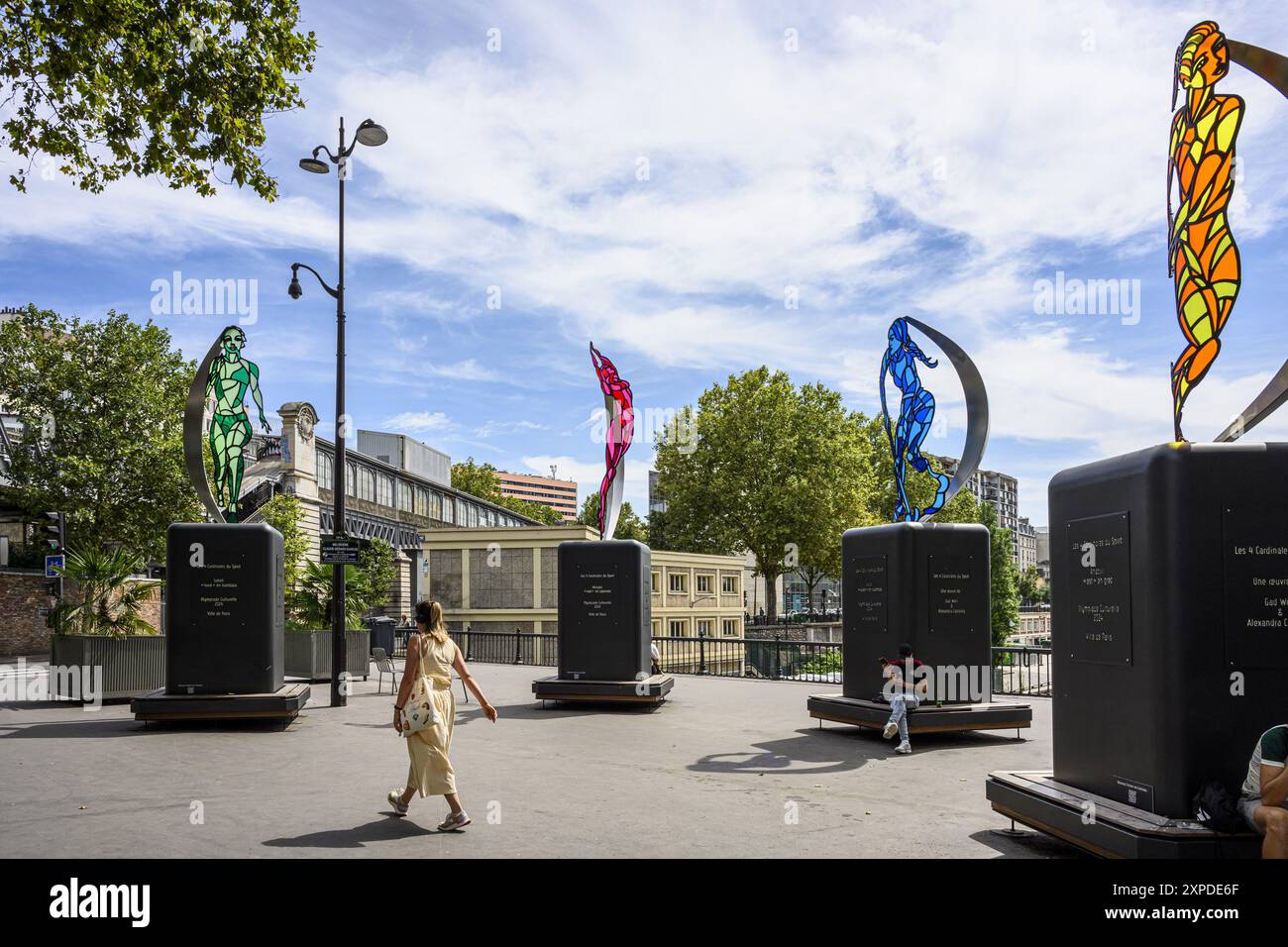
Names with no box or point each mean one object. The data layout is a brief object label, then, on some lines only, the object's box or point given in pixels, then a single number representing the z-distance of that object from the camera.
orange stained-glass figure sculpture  7.21
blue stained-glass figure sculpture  15.45
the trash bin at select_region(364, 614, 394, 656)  28.69
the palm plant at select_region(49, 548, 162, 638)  17.38
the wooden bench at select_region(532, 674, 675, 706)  16.58
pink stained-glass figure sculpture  18.77
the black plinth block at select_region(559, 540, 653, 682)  17.08
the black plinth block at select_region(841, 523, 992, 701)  13.60
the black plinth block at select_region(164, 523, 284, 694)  13.80
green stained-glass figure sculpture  15.65
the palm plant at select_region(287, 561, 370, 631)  22.83
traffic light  20.36
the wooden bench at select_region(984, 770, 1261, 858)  5.97
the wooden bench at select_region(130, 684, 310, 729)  13.40
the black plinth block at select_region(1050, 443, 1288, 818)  6.38
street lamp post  17.36
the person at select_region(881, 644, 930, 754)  12.49
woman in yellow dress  7.86
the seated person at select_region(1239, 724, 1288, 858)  5.54
